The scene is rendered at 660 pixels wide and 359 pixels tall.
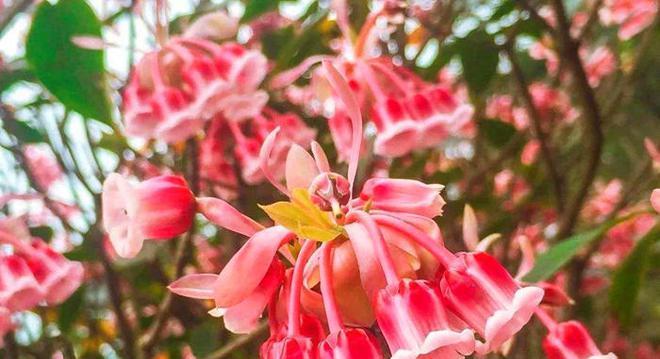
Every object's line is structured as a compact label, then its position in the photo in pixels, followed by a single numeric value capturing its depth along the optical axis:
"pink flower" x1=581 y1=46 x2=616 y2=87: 0.51
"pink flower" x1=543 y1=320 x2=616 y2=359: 0.20
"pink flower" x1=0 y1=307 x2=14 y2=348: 0.23
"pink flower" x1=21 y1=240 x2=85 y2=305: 0.25
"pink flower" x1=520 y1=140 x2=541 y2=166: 0.52
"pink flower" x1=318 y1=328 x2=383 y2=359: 0.17
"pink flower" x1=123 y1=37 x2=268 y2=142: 0.29
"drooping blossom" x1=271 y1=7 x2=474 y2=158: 0.29
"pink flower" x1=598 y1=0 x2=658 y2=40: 0.40
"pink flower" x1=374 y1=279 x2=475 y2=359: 0.17
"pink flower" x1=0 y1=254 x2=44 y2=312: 0.24
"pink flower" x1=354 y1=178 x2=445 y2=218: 0.19
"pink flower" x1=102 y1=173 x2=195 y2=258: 0.19
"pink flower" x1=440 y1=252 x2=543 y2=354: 0.17
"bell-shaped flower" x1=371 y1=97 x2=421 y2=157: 0.29
